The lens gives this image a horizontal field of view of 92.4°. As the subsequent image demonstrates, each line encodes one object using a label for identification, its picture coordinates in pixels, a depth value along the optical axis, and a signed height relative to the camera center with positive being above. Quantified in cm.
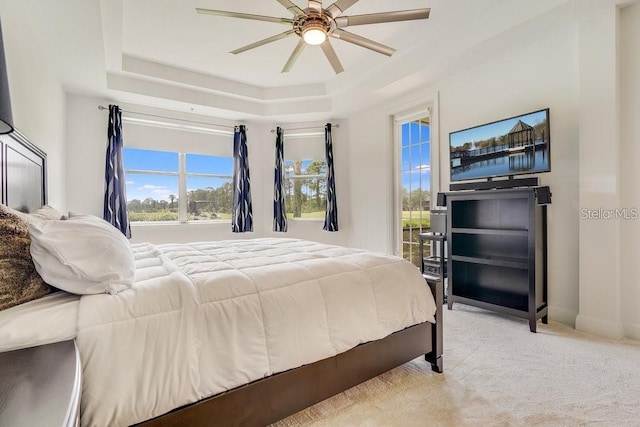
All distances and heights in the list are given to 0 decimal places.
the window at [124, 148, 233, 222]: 446 +44
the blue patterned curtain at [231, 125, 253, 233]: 499 +43
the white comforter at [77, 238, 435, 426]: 103 -46
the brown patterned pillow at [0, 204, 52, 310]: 99 -17
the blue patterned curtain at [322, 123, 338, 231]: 497 +29
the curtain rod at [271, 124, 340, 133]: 508 +142
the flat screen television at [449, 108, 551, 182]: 270 +58
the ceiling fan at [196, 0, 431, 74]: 210 +137
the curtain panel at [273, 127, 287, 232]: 514 +35
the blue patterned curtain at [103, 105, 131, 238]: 400 +46
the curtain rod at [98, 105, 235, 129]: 402 +142
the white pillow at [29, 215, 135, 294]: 107 -16
